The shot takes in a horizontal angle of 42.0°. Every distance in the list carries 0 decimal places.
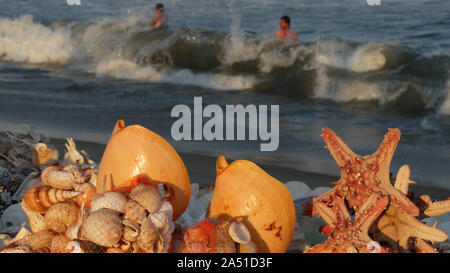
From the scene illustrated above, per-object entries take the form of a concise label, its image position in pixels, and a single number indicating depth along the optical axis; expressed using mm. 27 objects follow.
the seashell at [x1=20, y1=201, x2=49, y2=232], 2680
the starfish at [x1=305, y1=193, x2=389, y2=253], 2373
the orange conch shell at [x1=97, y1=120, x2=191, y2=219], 2637
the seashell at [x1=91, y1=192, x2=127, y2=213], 2240
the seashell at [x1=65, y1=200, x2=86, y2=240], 2361
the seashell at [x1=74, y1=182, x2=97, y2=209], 2646
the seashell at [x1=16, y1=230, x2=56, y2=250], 2520
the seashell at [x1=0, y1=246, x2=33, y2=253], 2418
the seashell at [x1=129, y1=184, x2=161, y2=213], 2262
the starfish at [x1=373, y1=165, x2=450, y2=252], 2570
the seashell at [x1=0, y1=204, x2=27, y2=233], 3555
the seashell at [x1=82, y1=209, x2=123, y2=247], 2133
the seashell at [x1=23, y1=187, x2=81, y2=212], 2652
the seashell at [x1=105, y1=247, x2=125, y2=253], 2166
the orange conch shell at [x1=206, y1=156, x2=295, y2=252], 2611
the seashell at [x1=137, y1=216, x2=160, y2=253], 2154
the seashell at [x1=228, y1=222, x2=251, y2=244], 2396
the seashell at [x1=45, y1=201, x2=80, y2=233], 2598
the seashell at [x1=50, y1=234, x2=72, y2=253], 2386
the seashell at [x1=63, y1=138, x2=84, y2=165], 4398
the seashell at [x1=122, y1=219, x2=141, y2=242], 2174
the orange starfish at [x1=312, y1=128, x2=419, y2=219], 2607
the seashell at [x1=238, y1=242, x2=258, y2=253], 2395
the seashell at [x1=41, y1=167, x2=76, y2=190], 2654
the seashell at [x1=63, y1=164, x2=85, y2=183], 2687
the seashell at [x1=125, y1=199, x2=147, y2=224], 2209
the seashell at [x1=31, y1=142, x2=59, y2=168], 4594
